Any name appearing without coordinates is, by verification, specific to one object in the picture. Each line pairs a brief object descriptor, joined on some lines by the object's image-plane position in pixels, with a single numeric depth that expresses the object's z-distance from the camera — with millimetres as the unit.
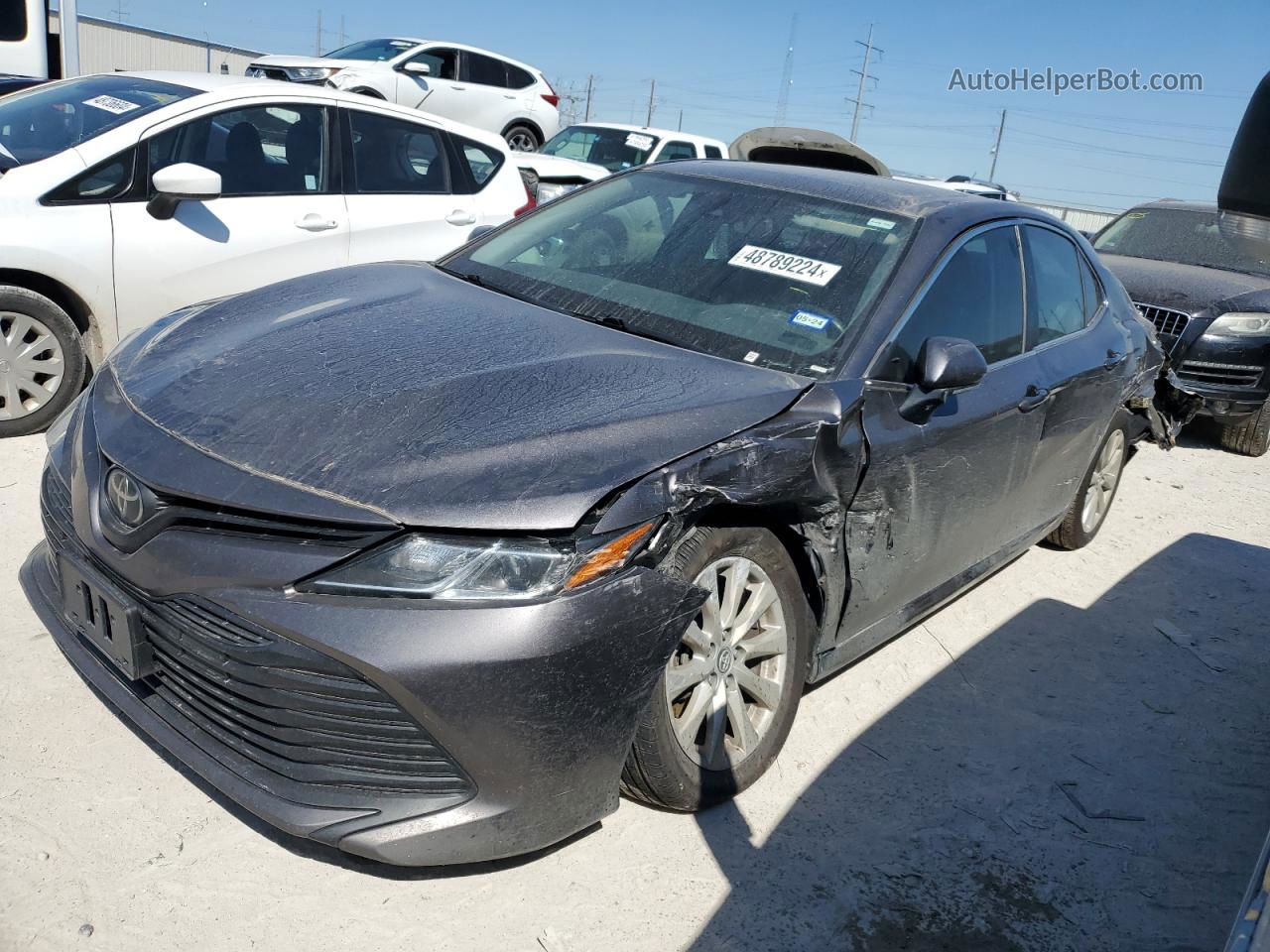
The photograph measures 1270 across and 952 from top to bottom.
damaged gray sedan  2184
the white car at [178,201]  4703
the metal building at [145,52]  28062
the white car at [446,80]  14820
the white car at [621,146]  13789
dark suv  7500
